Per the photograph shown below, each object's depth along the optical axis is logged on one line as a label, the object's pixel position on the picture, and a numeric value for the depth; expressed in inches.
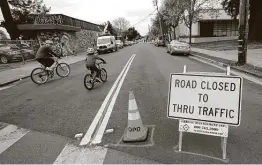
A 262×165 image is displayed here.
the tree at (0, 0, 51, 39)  934.4
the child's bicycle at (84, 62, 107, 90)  338.0
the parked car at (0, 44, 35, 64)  786.8
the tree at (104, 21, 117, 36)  2706.7
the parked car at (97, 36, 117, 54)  1221.7
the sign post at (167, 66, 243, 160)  136.7
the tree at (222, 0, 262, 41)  1063.6
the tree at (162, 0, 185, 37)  1243.5
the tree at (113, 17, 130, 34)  4426.7
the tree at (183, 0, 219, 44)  1152.3
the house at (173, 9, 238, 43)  1648.6
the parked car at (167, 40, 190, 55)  829.2
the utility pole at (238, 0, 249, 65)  461.4
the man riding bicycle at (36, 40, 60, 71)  403.2
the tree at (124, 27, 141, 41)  4677.2
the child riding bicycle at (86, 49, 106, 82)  336.5
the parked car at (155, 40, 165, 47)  1731.1
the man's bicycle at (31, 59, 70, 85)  414.0
